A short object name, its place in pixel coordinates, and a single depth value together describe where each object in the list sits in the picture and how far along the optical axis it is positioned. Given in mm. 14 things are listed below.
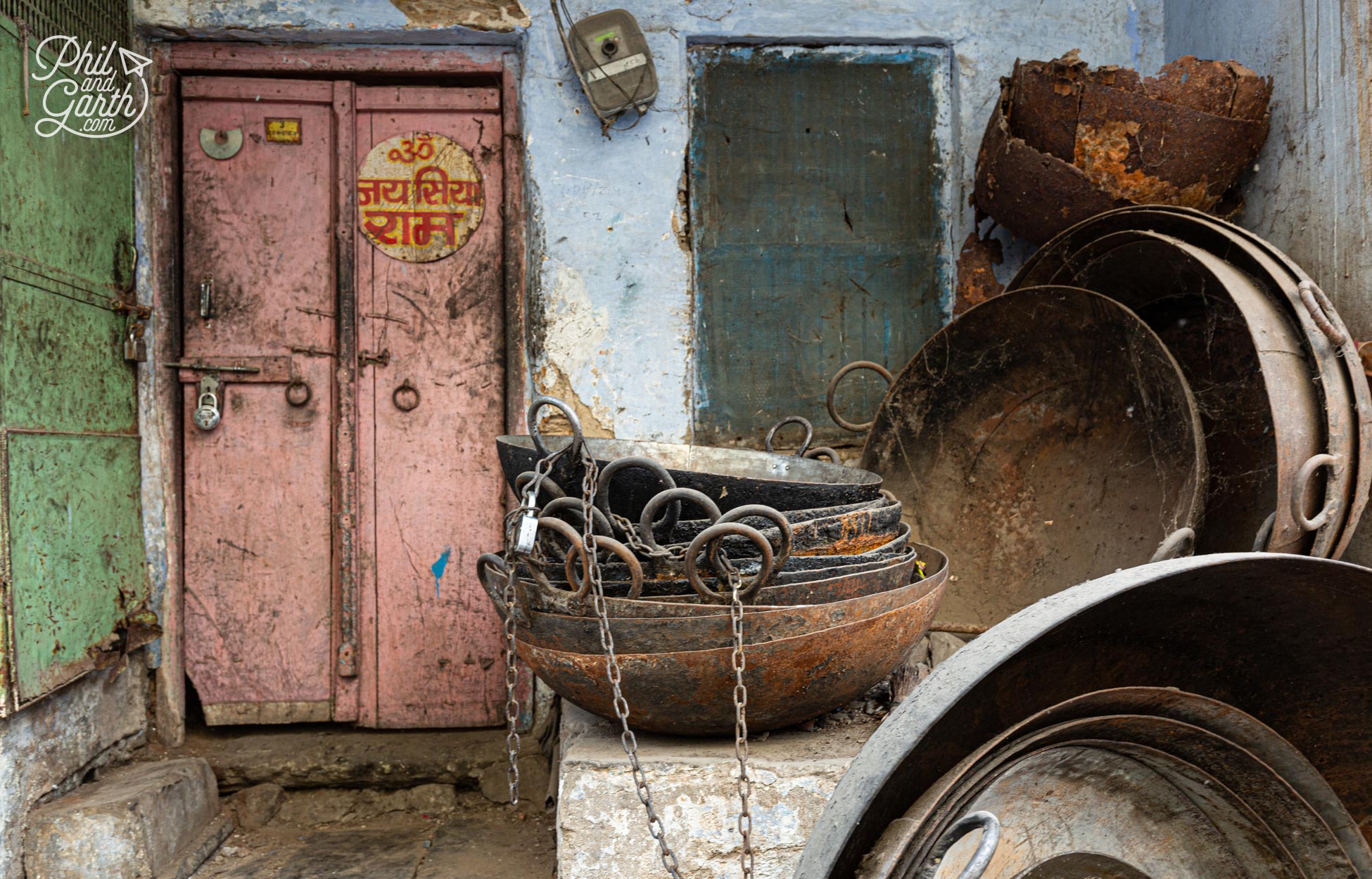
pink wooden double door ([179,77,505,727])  3295
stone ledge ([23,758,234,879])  2546
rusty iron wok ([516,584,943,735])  2016
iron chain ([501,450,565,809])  1937
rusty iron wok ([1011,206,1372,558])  2164
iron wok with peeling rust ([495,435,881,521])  2236
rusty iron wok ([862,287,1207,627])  2680
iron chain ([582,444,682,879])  1802
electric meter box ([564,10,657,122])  3193
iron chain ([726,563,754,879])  1608
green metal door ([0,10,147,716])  2549
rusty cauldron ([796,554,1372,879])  867
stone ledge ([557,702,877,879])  2018
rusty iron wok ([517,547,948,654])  1991
